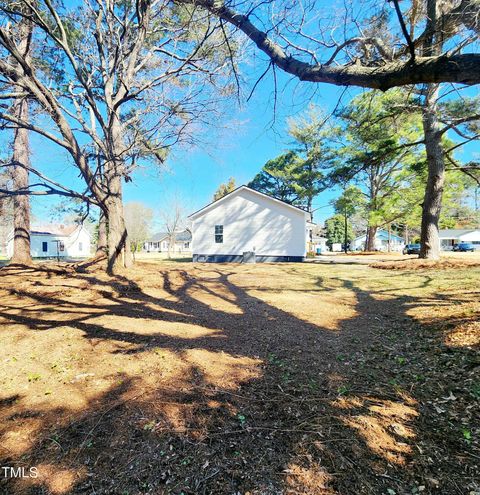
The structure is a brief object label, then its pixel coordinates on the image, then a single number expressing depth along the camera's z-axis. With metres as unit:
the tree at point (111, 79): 6.00
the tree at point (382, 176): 10.72
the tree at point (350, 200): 24.19
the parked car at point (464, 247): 34.03
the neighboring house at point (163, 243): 56.50
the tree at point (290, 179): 28.38
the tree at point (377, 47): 2.04
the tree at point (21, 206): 10.59
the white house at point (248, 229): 17.45
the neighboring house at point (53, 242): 32.78
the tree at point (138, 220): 37.69
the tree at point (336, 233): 49.56
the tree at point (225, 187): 41.28
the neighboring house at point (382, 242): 53.48
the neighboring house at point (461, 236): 45.58
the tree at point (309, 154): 27.88
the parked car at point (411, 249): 26.28
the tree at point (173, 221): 32.41
